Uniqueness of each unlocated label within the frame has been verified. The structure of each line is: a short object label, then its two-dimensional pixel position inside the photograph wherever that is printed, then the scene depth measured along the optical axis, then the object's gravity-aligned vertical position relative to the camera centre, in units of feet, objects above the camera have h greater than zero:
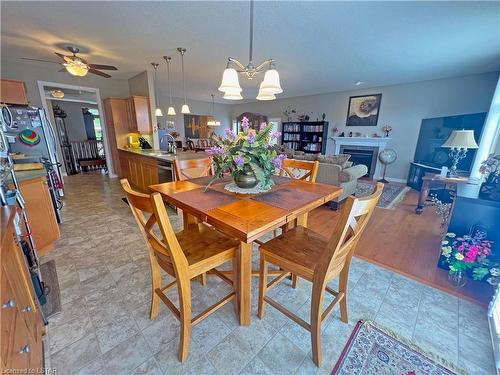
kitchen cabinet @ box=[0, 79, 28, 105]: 9.83 +1.88
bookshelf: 22.50 -0.18
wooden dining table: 3.34 -1.39
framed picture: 18.98 +2.37
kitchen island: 10.74 -2.04
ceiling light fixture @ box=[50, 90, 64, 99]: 16.20 +2.98
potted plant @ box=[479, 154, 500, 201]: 5.77 -1.27
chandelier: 5.39 +1.32
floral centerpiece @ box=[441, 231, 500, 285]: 5.29 -3.24
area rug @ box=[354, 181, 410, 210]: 12.50 -4.09
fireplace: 19.40 -1.89
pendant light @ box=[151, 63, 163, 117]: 12.96 +1.54
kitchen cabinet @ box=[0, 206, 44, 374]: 2.26 -2.34
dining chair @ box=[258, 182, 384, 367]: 3.08 -2.33
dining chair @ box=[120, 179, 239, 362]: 3.20 -2.35
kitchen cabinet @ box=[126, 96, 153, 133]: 14.88 +1.41
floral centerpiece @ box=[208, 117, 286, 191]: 4.40 -0.46
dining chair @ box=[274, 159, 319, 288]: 6.53 -1.03
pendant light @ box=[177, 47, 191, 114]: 10.44 +4.20
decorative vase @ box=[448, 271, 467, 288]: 5.69 -3.99
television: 13.10 -0.06
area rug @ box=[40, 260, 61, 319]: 4.79 -4.09
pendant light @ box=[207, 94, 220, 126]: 26.19 +1.93
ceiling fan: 9.48 +3.16
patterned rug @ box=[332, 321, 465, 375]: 3.66 -4.12
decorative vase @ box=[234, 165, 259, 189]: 4.76 -1.03
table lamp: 9.26 -0.18
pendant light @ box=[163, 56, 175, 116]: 11.82 +4.24
